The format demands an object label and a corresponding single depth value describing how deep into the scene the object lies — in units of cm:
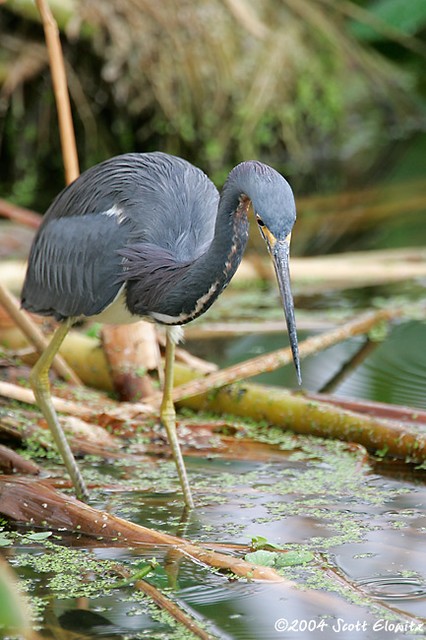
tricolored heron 666
